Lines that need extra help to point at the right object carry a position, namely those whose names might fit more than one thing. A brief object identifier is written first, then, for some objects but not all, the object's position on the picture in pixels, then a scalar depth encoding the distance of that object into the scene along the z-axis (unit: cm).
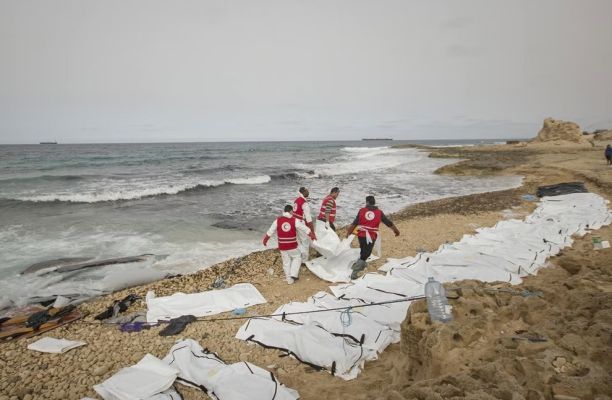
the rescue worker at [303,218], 760
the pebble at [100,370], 422
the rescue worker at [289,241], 674
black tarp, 1296
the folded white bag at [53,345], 470
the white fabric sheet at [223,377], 354
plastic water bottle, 359
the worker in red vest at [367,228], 686
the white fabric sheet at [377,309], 479
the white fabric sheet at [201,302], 569
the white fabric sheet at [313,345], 404
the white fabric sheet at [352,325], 436
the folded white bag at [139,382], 362
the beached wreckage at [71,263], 819
